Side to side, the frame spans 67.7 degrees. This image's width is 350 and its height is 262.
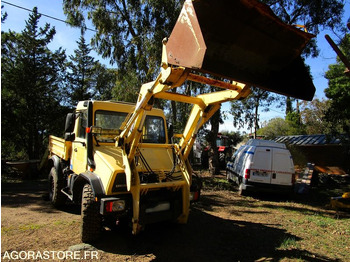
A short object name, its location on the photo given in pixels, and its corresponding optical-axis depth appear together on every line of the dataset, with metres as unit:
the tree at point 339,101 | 13.57
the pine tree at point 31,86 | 17.75
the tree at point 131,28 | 12.00
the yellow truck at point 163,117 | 3.27
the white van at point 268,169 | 9.42
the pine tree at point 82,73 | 23.39
